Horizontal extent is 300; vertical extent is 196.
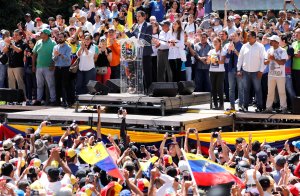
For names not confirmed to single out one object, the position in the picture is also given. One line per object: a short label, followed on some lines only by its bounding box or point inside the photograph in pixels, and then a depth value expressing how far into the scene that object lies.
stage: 21.59
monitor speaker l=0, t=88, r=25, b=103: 25.19
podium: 22.66
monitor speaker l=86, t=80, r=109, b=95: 23.09
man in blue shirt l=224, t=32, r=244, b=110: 22.69
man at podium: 22.62
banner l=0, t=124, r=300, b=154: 20.78
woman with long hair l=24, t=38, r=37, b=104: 25.34
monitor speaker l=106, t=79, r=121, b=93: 23.83
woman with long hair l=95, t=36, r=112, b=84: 24.59
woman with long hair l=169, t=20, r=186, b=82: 22.86
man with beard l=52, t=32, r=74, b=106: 24.00
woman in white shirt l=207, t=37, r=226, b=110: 22.64
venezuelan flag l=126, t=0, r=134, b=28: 23.64
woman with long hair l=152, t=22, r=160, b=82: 23.06
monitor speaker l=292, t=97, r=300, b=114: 21.55
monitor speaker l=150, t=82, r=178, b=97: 22.23
